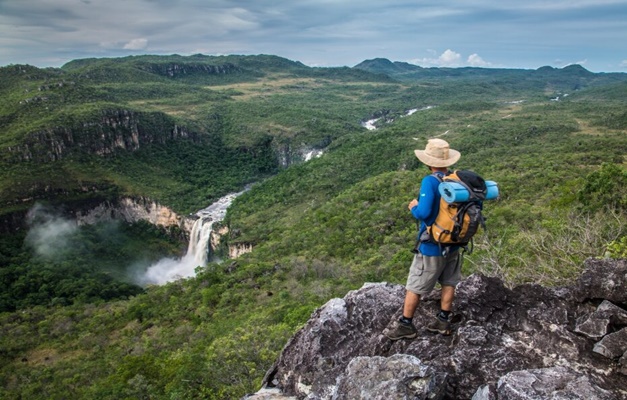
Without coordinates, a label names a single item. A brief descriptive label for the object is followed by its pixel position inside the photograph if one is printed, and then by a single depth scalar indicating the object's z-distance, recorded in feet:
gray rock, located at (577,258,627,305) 19.04
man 19.97
